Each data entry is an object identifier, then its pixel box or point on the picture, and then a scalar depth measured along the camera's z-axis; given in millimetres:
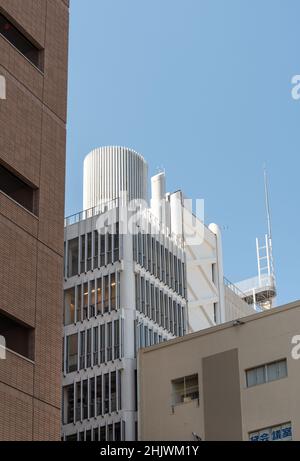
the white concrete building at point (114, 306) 68500
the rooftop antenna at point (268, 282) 112500
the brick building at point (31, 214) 32938
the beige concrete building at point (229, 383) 55844
